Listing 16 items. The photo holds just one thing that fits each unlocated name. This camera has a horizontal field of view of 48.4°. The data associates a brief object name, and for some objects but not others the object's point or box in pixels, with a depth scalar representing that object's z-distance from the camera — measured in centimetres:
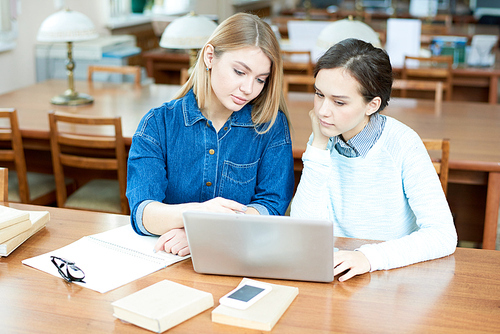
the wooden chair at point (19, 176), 239
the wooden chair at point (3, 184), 156
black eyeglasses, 114
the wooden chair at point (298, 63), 420
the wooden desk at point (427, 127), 217
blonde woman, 139
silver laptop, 105
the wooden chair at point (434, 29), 589
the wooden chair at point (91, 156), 228
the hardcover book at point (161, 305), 97
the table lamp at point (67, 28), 277
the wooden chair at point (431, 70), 385
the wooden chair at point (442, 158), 185
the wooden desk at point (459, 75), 420
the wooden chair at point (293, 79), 330
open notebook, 116
